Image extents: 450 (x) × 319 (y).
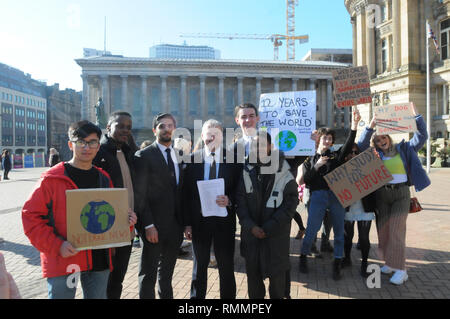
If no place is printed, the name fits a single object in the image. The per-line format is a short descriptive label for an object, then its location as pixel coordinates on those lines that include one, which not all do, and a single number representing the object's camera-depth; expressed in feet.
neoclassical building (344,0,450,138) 80.59
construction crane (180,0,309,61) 322.75
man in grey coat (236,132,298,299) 9.98
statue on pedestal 69.77
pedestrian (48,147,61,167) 48.01
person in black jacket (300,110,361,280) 13.71
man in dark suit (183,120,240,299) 10.28
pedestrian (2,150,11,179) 65.87
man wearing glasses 7.20
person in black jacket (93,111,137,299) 9.68
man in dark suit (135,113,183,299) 9.97
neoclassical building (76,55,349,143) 168.55
